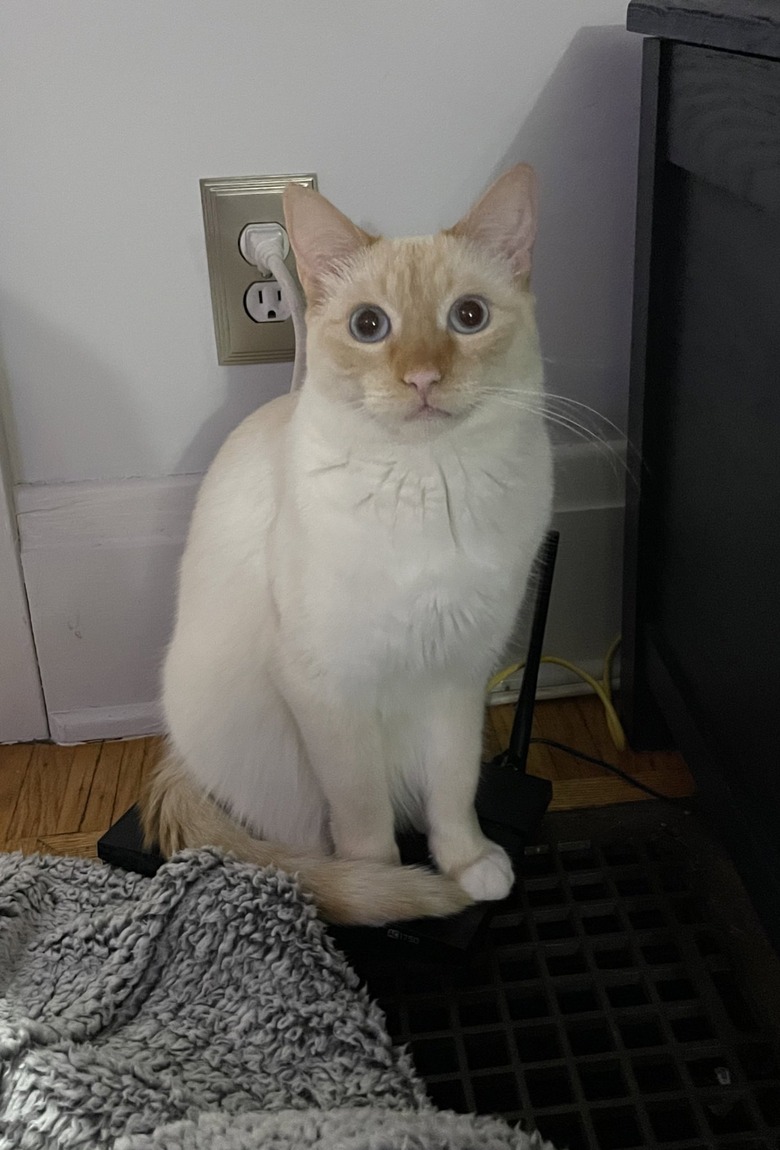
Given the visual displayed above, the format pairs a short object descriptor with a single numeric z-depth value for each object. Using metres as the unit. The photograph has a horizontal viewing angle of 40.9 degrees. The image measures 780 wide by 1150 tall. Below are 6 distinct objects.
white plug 1.22
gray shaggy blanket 0.81
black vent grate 0.89
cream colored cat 0.90
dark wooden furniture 0.90
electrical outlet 1.22
